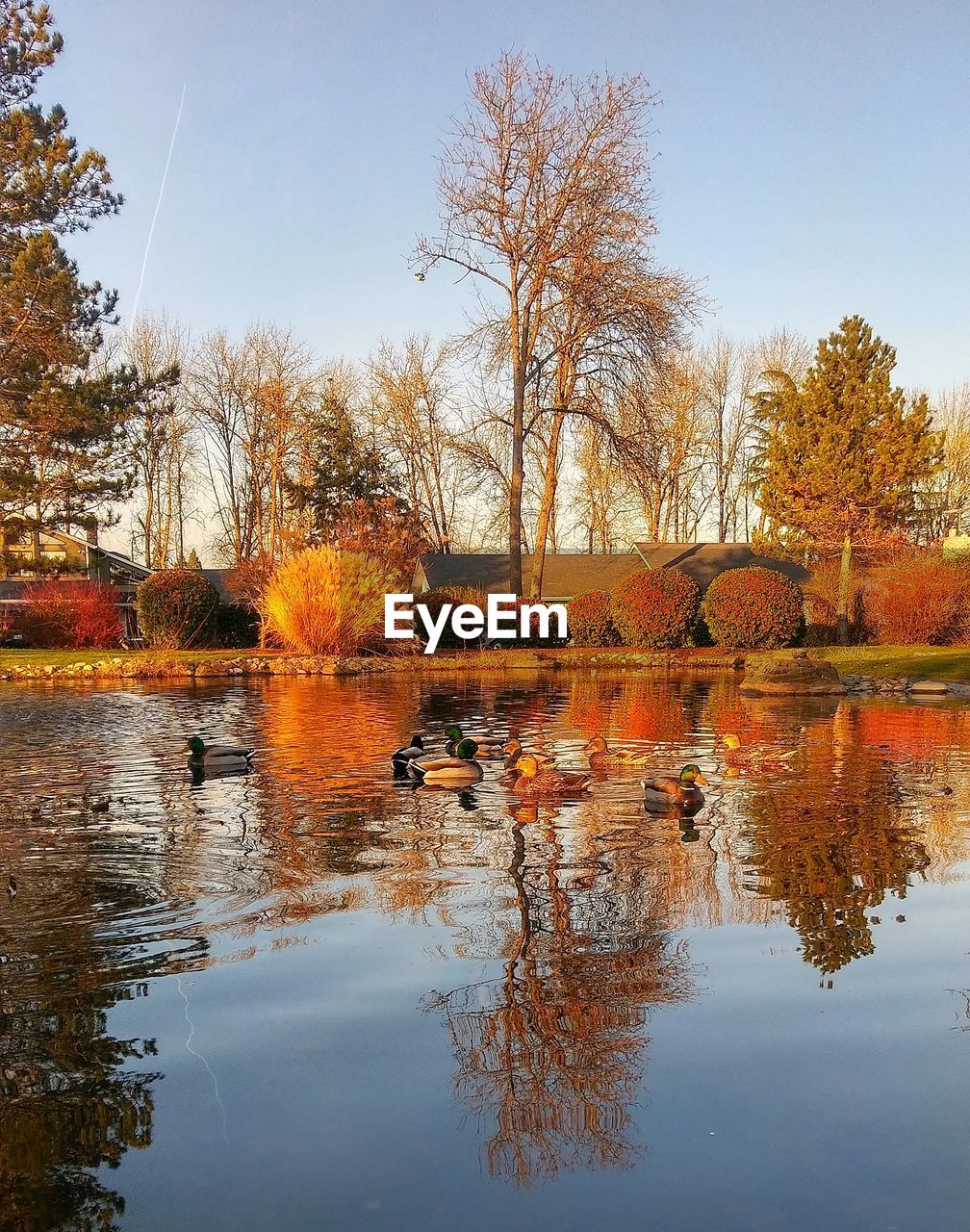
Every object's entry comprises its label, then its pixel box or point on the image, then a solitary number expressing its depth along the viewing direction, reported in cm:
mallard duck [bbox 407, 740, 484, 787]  1200
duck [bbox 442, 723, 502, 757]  1345
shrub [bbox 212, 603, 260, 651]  3575
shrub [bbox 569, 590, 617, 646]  3434
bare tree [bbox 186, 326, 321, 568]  5281
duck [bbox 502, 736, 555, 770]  1320
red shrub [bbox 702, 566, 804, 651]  3291
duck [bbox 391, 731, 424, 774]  1248
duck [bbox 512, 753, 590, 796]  1107
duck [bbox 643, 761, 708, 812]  1028
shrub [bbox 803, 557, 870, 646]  3531
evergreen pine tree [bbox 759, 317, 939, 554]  3884
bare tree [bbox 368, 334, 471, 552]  5400
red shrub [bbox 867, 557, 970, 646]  3169
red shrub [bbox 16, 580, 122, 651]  3550
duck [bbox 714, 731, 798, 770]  1320
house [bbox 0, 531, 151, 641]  4653
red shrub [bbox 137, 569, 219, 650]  3366
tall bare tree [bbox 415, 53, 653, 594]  3616
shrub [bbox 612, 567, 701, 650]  3334
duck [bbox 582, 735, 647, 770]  1302
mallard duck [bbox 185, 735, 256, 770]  1255
